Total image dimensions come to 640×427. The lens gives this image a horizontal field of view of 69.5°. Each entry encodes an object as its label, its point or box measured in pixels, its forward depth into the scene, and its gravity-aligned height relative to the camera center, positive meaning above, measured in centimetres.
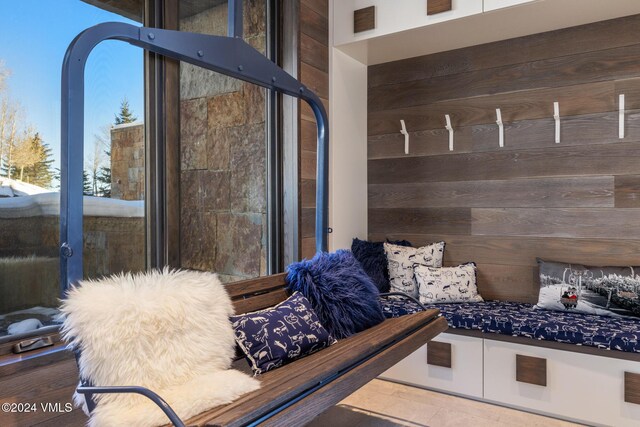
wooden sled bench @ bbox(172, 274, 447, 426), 115 -51
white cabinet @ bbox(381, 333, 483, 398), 256 -94
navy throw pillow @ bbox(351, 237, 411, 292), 313 -36
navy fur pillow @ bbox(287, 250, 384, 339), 195 -37
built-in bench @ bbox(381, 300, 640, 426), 219 -81
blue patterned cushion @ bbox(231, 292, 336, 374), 160 -46
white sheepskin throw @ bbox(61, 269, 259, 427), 120 -38
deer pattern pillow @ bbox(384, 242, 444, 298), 309 -37
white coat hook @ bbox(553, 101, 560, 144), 283 +56
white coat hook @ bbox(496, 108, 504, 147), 301 +53
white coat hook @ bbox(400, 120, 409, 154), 336 +51
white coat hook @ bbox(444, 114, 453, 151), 318 +54
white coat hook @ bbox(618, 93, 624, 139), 268 +51
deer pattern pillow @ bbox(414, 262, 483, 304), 292 -50
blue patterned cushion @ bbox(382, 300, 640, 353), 220 -62
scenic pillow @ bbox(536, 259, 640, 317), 246 -47
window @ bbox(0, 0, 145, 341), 160 +21
